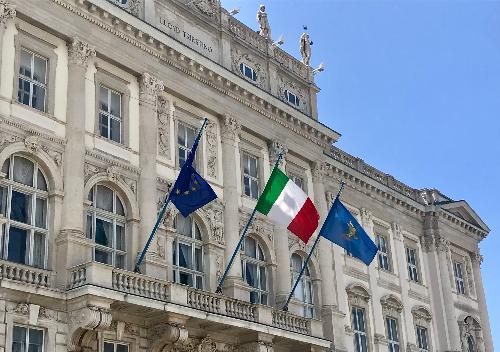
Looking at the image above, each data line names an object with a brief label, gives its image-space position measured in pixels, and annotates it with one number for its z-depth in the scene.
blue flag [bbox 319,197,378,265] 27.83
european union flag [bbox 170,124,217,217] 23.20
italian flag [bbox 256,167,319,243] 25.98
